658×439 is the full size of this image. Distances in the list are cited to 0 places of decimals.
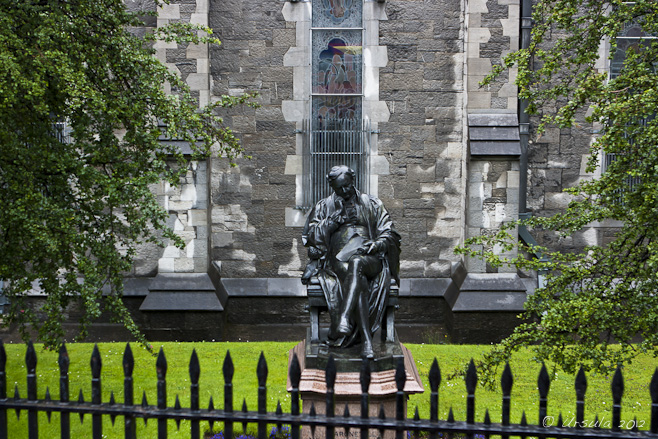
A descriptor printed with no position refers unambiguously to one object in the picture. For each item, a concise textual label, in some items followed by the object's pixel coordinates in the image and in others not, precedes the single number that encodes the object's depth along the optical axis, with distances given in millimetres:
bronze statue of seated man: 5066
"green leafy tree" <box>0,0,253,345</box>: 5262
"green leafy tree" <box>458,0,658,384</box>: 4648
